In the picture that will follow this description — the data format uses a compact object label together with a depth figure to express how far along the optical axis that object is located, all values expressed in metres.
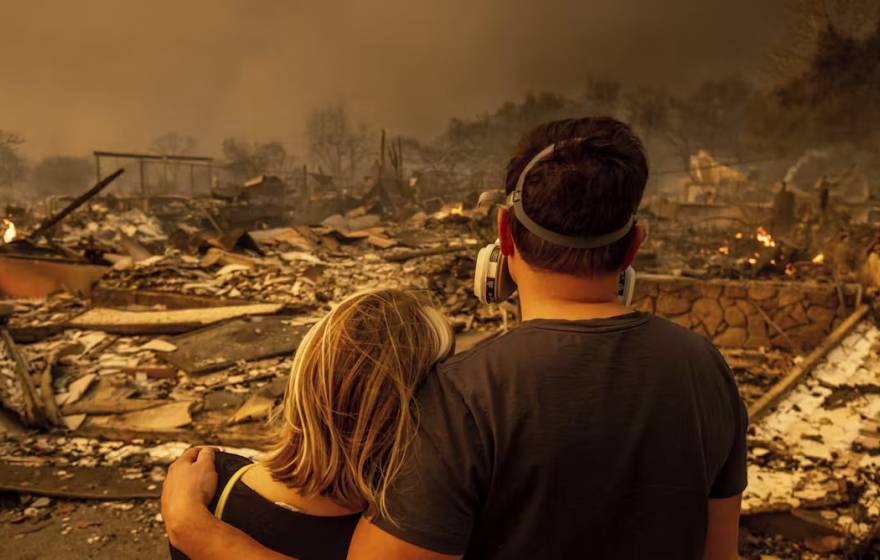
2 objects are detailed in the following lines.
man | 1.01
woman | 1.13
